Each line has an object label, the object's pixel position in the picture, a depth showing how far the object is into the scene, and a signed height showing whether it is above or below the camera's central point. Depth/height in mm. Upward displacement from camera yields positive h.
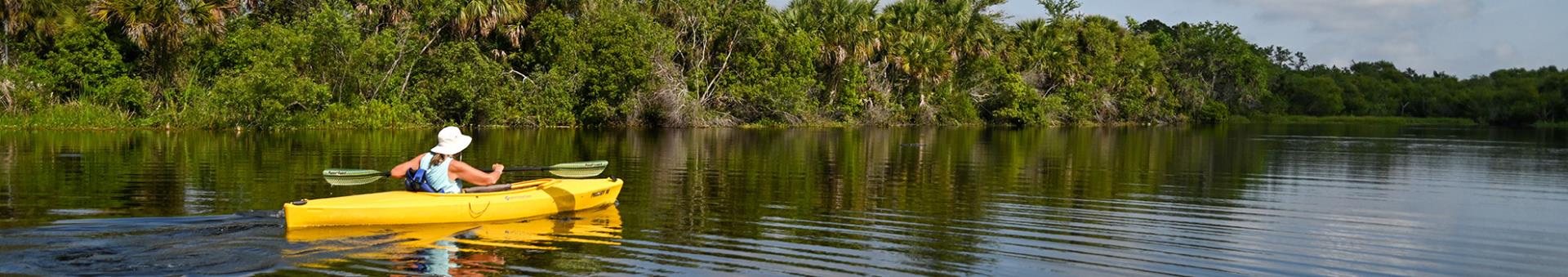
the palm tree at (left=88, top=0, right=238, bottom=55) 39562 +2916
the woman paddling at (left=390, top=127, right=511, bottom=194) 13500 -539
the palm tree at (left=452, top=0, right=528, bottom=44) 46562 +3662
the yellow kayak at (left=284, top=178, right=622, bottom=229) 12164 -917
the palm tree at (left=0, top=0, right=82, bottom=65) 39750 +2848
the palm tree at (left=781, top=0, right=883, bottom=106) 56812 +4198
